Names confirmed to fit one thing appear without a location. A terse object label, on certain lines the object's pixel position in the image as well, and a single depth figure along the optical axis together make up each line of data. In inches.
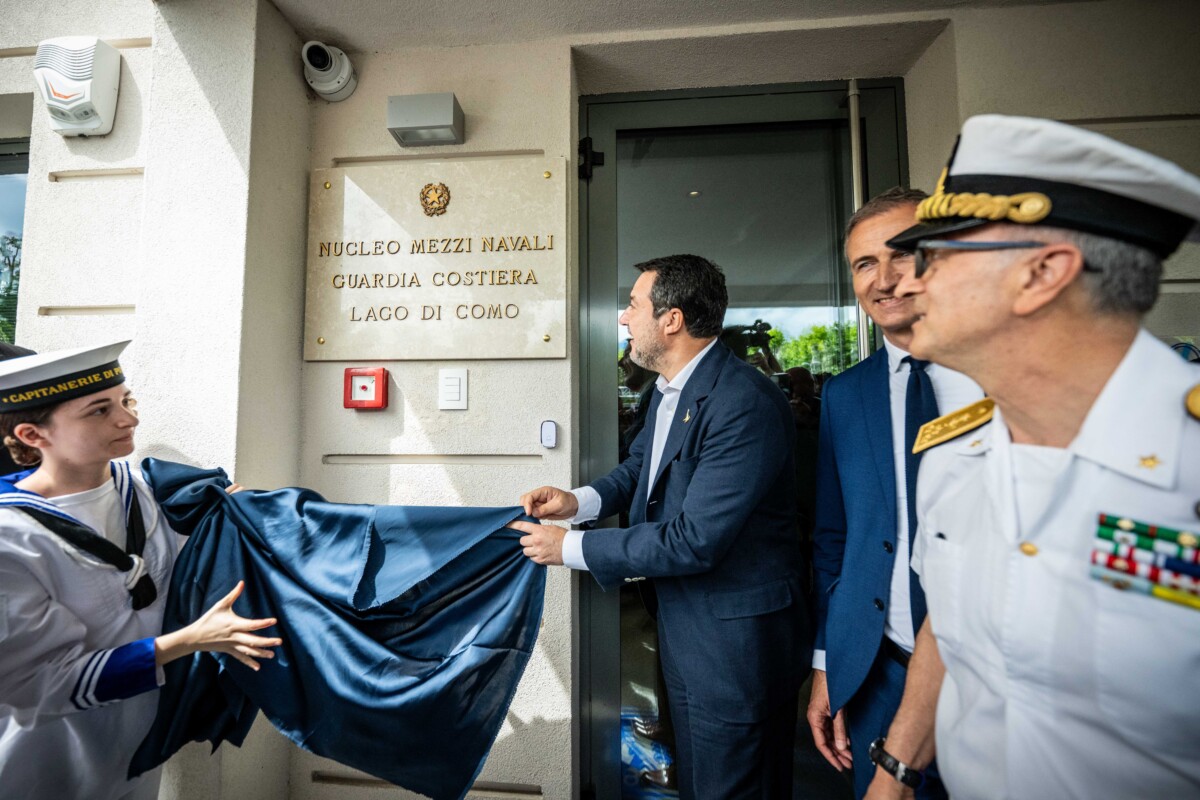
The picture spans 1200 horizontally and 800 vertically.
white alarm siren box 91.4
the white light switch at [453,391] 89.7
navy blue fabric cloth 61.1
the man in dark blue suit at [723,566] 62.0
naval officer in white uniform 29.0
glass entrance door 92.4
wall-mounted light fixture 88.2
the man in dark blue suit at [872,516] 54.3
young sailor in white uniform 50.5
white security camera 92.2
